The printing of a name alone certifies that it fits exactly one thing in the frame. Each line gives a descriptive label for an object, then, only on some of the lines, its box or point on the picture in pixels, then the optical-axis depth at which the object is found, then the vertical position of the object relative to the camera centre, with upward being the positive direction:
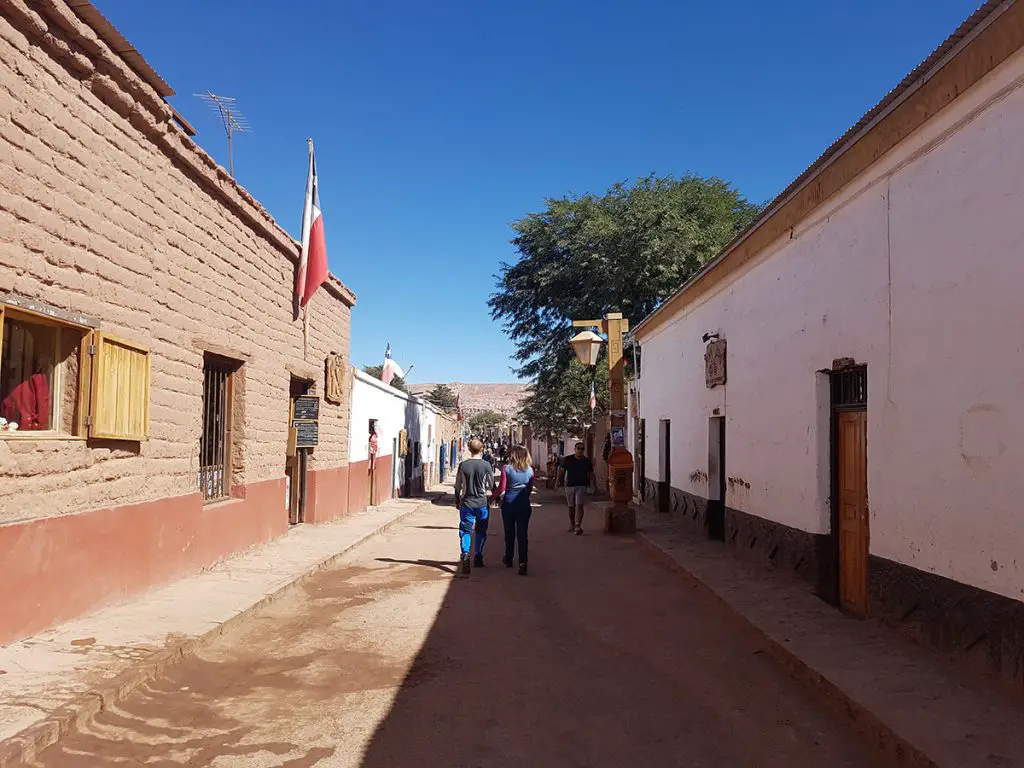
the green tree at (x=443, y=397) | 74.56 +3.61
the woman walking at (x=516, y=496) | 10.00 -0.76
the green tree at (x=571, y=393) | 25.08 +1.41
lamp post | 13.92 +0.19
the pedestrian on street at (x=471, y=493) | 9.65 -0.71
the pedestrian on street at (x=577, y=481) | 14.47 -0.83
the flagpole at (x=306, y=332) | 12.76 +1.64
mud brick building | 5.60 +0.90
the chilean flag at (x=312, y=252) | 11.96 +2.79
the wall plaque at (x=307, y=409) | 12.92 +0.41
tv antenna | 10.96 +4.34
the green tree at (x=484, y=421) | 81.94 +1.55
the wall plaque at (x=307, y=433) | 12.87 +0.02
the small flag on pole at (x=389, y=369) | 25.31 +2.12
